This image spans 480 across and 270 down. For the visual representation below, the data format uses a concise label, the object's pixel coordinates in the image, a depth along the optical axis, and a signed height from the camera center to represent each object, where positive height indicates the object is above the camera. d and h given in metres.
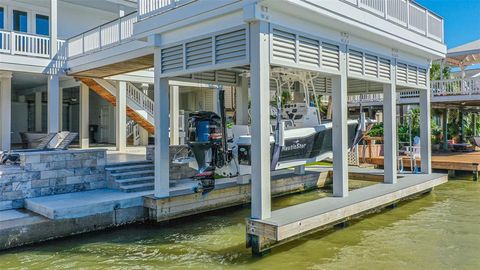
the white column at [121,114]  12.82 +0.79
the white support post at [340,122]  7.05 +0.26
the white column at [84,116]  14.02 +0.80
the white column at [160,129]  7.24 +0.15
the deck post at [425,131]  10.24 +0.11
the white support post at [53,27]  11.35 +3.31
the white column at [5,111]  11.41 +0.82
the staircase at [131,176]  8.11 -0.88
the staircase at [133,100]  13.25 +1.39
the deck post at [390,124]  8.64 +0.25
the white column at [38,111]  17.55 +1.25
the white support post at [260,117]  5.37 +0.28
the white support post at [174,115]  14.79 +0.87
